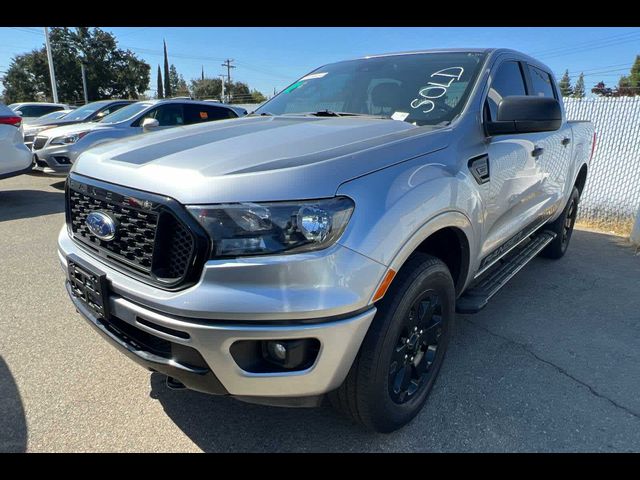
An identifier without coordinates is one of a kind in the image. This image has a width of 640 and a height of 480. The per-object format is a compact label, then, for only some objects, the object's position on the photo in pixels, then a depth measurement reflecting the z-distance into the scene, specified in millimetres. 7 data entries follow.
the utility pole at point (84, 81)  43375
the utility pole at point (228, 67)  73625
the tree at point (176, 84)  78700
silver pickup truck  1512
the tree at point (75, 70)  45438
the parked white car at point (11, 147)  6477
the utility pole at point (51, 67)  24786
